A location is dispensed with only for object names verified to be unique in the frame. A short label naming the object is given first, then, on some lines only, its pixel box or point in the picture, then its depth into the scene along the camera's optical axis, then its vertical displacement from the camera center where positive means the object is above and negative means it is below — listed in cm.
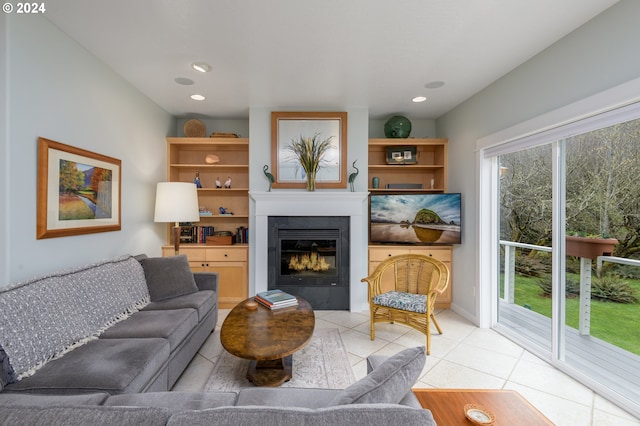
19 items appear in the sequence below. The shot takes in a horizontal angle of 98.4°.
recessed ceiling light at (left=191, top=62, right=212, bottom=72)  247 +133
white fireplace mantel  350 +1
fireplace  354 -60
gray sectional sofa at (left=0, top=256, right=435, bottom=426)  68 -67
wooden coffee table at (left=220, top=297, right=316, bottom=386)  174 -85
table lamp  298 +10
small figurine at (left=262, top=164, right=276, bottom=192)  350 +50
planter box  199 -24
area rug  202 -125
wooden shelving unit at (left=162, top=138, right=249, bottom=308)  355 +22
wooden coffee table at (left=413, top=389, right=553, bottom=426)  108 -81
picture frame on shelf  381 +80
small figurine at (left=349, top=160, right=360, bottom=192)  354 +48
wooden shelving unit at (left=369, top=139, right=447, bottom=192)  394 +66
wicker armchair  261 -83
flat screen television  343 -5
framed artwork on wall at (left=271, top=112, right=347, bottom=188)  354 +89
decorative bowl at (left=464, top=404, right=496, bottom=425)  104 -78
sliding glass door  189 -25
